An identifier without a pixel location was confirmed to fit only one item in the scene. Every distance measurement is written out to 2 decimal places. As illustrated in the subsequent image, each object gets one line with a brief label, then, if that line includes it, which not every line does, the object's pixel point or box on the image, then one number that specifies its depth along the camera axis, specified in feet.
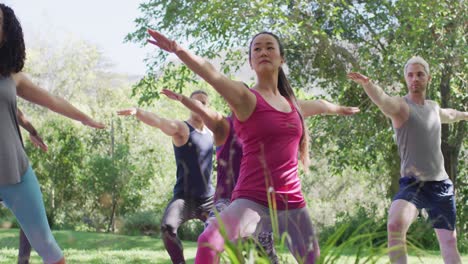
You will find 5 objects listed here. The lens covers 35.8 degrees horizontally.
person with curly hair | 11.12
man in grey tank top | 16.47
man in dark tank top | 18.54
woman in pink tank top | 10.43
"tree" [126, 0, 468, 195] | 38.91
